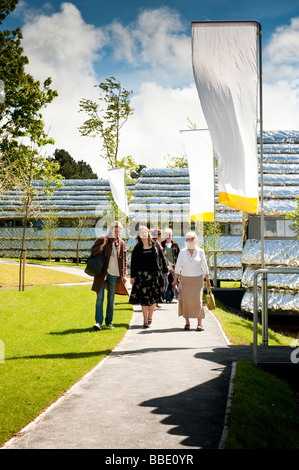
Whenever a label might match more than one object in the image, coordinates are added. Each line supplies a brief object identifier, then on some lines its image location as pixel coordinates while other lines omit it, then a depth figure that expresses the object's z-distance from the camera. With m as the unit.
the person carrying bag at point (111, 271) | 12.39
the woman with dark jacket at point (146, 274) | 12.81
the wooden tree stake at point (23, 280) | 18.91
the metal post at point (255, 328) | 8.38
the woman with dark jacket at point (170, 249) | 16.69
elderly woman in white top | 12.37
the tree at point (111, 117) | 41.59
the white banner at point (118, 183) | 25.47
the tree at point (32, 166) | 20.88
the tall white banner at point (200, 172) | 18.52
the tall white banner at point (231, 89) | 10.20
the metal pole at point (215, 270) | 20.77
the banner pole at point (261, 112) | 10.56
